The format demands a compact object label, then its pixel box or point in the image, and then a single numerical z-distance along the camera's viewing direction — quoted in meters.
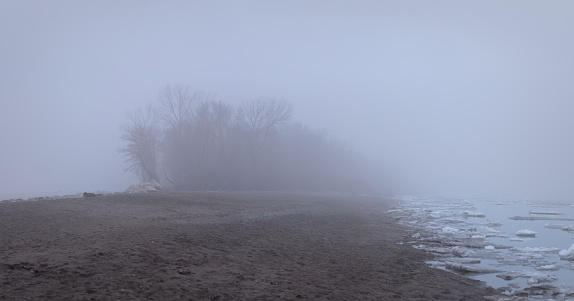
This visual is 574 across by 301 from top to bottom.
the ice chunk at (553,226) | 27.56
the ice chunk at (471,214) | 34.44
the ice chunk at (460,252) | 16.22
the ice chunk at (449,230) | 23.08
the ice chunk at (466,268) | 13.54
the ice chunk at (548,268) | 14.34
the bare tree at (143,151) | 57.75
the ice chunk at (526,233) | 23.50
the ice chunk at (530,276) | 12.43
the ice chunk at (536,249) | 17.86
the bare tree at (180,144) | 64.44
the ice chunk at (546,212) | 38.81
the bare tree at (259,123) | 74.64
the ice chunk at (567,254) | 16.28
